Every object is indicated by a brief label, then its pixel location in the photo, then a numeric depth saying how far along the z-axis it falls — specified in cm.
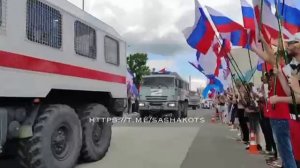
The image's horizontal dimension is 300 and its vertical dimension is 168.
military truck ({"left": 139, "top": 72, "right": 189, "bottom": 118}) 2544
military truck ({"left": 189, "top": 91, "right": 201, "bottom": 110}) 5499
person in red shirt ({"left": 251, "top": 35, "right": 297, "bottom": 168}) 495
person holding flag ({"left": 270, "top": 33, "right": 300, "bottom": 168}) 445
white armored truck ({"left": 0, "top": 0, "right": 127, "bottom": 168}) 680
